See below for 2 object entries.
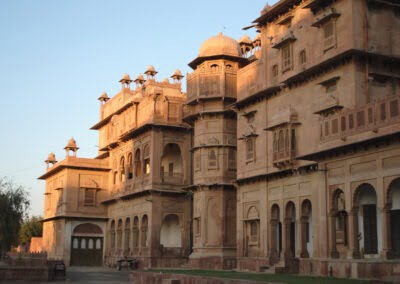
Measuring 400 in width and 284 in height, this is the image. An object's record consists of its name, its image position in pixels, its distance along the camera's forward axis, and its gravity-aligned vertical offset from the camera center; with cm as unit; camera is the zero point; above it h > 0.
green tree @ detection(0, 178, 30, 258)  4778 +251
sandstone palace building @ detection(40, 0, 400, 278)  2541 +524
